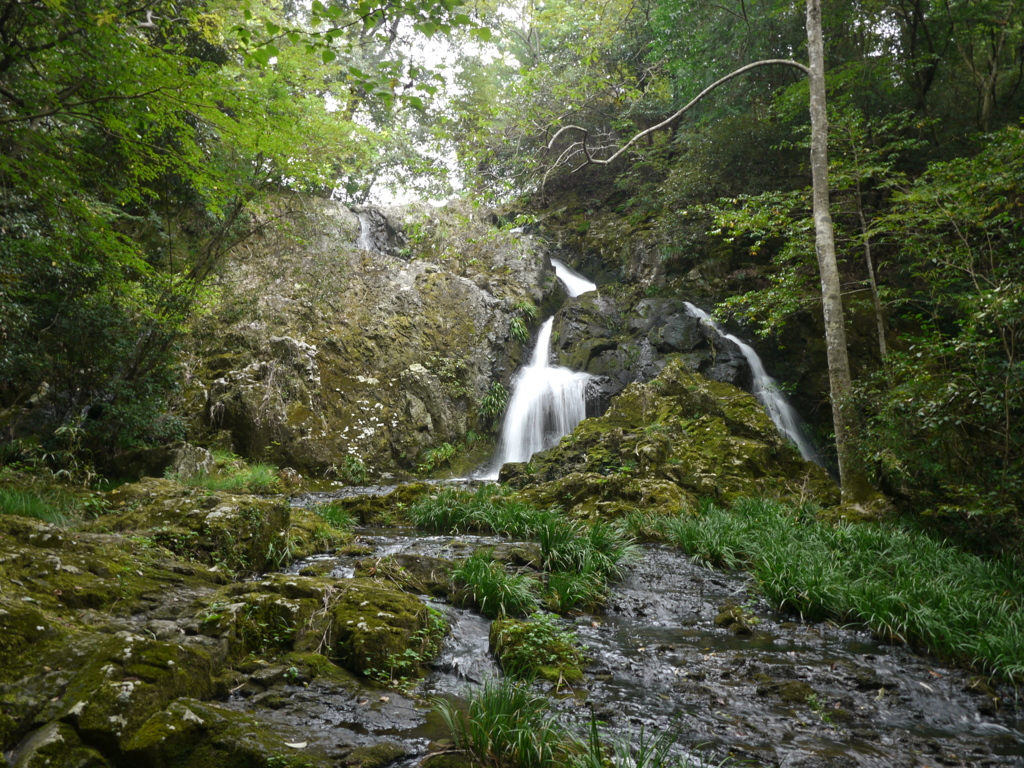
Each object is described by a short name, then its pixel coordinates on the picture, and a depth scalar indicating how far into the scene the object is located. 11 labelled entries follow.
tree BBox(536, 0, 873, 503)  8.09
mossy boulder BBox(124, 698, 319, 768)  2.11
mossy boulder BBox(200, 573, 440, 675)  3.53
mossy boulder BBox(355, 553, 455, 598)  5.26
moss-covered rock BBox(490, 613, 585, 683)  3.68
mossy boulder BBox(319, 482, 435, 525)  8.84
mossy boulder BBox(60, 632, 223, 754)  2.09
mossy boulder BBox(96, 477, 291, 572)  5.33
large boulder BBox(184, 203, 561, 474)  12.90
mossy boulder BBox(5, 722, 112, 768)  1.89
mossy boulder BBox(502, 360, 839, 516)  8.77
